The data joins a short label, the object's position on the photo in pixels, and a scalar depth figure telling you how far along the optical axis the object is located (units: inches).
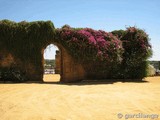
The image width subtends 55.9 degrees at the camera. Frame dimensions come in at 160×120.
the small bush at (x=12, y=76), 403.4
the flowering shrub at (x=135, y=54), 467.3
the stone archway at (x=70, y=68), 441.7
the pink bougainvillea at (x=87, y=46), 430.8
